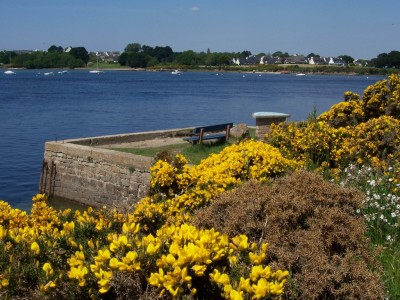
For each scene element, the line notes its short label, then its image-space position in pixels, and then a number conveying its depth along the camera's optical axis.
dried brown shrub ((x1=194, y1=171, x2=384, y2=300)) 3.81
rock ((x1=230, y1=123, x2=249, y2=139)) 19.04
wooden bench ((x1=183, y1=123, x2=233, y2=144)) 17.34
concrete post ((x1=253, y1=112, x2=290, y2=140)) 16.88
